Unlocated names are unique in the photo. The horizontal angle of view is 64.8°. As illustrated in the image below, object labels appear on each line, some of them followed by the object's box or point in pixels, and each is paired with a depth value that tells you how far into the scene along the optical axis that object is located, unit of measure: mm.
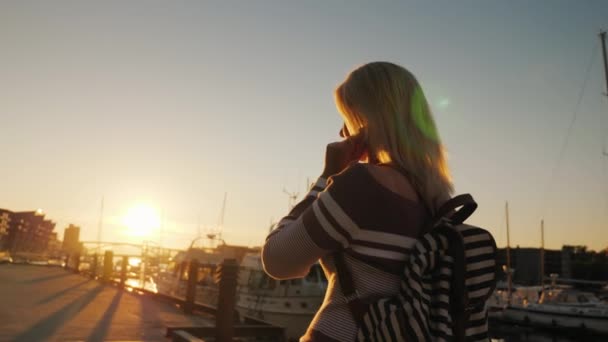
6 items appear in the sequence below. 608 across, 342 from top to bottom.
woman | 1475
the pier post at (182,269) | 28336
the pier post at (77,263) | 29031
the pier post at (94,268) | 24731
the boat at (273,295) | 18531
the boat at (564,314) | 23016
